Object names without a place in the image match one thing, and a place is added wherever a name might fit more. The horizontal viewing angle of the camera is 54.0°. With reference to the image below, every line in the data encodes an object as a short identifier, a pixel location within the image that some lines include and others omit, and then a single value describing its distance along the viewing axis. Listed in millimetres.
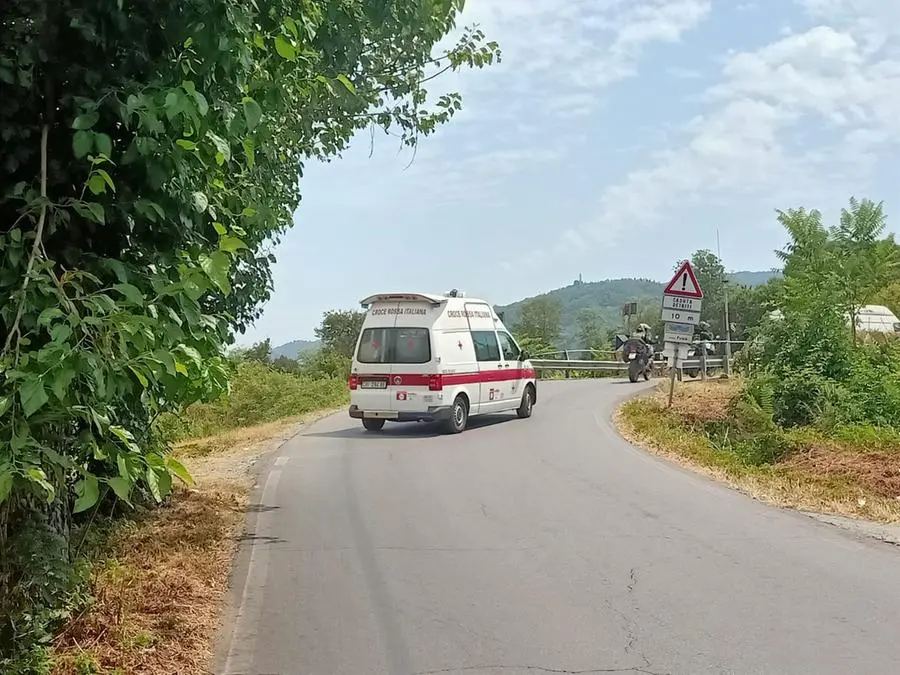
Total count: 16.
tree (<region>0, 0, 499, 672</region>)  3646
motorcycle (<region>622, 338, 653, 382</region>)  29797
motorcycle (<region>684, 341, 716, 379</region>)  30188
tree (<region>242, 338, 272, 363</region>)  41094
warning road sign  17328
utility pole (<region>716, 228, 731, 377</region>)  29188
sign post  17328
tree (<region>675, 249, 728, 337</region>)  78062
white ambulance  15773
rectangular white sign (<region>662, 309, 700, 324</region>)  17469
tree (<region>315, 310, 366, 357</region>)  57594
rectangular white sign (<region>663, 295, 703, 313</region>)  17359
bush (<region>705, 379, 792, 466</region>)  14141
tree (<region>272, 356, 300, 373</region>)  39194
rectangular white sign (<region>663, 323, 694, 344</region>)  17484
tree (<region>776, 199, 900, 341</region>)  19125
